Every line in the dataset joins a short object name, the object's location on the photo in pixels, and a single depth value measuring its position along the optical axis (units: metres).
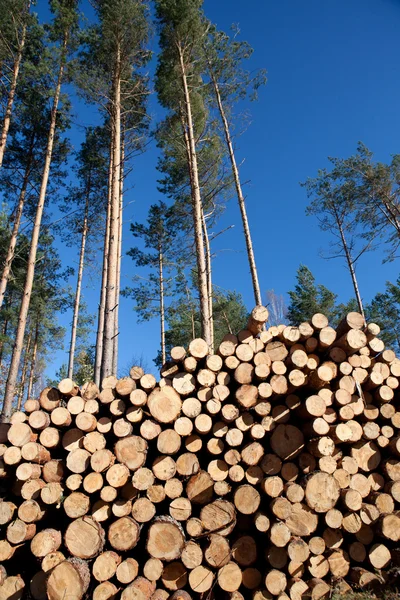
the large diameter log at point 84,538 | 3.17
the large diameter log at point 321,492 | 3.37
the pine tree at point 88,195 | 13.26
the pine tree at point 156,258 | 16.11
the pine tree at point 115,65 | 9.90
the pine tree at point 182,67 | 9.91
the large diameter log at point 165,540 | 3.17
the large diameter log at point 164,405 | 3.72
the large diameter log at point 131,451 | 3.56
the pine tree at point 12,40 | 9.95
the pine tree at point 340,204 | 15.69
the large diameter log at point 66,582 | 2.96
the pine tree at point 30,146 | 10.73
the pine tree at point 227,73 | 11.66
